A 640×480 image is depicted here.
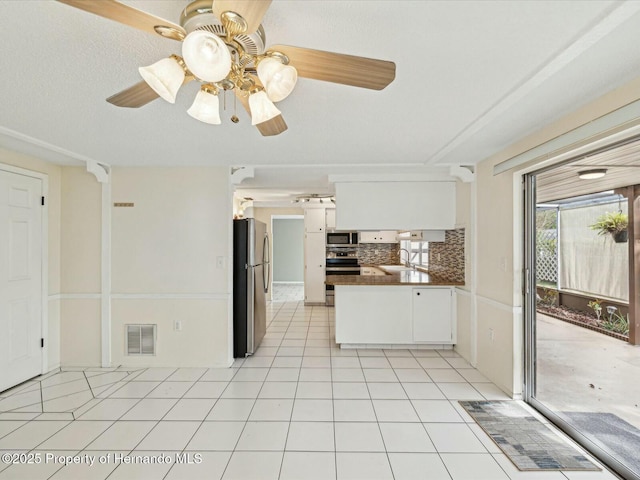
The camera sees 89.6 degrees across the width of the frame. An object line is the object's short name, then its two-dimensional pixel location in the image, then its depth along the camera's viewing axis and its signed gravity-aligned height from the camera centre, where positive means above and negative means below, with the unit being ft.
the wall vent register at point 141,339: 11.78 -3.61
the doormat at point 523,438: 6.53 -4.49
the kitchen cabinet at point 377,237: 21.52 +0.24
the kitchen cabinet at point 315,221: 22.74 +1.38
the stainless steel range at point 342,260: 22.74 -1.39
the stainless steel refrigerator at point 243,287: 12.47 -1.80
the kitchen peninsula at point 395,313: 13.19 -3.02
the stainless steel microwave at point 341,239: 22.84 +0.11
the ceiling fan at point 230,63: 3.09 +2.05
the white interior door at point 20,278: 9.78 -1.20
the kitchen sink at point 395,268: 19.00 -1.72
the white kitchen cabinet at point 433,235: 14.33 +0.25
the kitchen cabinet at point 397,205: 13.52 +1.50
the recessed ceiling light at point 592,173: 7.47 +1.62
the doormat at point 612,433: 6.53 -4.31
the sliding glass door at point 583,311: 6.99 -1.79
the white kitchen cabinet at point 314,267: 22.66 -1.87
